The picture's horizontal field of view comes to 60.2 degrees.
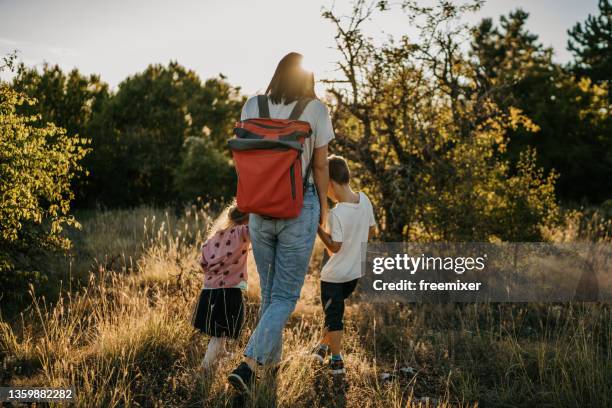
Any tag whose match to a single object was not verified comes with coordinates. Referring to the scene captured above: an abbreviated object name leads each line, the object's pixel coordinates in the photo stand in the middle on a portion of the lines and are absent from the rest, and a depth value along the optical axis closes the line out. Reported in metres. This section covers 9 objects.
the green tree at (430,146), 6.01
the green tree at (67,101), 12.48
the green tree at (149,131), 13.12
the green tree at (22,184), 4.26
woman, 3.21
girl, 3.91
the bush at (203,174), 12.76
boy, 3.98
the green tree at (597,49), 23.28
